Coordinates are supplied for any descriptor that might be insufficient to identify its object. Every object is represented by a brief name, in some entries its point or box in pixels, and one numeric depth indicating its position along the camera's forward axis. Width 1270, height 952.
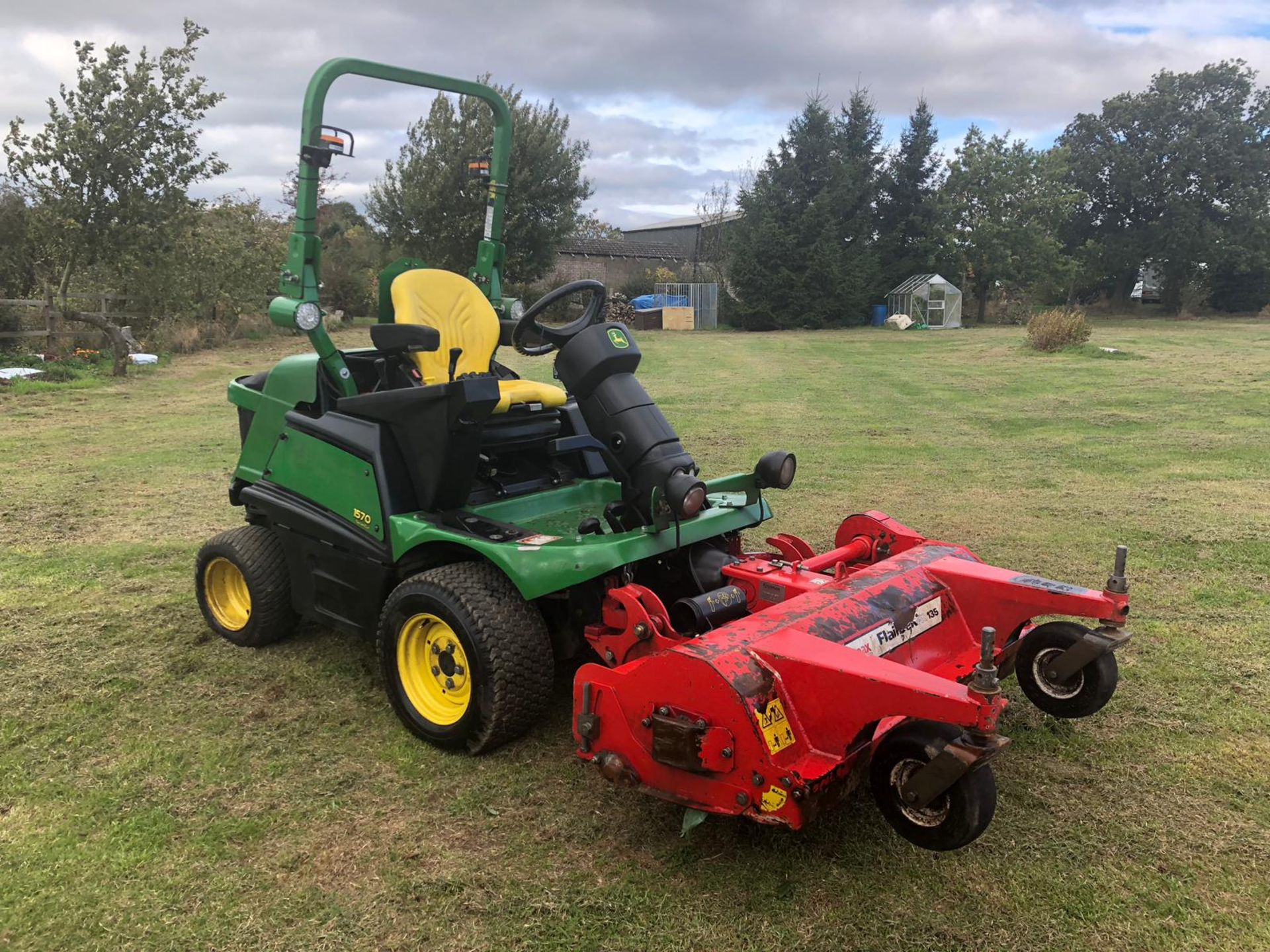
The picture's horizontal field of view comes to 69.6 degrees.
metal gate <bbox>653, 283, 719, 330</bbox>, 31.92
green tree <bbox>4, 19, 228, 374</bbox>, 13.95
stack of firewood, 30.00
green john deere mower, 3.35
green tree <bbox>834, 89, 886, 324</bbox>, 31.06
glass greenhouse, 32.69
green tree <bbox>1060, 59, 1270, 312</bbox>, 37.38
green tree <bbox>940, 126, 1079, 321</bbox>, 34.31
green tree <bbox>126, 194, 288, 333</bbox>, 16.25
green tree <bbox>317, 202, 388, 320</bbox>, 25.59
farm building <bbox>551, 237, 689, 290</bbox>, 35.59
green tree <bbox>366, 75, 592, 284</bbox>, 25.72
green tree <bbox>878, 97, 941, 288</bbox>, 34.09
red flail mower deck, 2.41
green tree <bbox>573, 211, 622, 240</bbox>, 38.53
